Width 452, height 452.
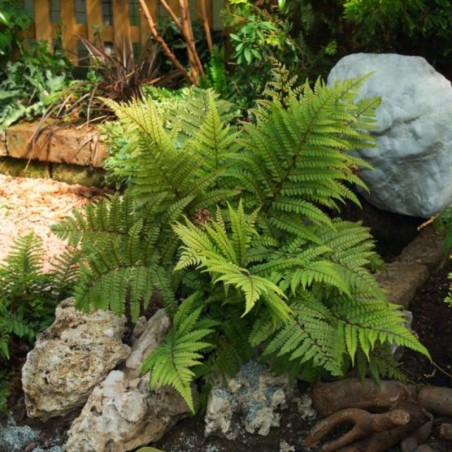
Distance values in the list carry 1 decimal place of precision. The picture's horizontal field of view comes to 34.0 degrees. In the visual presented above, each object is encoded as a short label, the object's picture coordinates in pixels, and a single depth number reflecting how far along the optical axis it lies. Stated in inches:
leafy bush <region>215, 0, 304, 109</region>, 228.4
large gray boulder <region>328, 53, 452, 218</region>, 185.8
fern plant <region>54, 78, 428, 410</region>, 131.6
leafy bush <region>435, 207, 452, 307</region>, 151.0
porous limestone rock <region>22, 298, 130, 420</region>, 143.1
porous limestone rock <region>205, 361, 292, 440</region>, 138.5
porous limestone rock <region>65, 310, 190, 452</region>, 136.6
